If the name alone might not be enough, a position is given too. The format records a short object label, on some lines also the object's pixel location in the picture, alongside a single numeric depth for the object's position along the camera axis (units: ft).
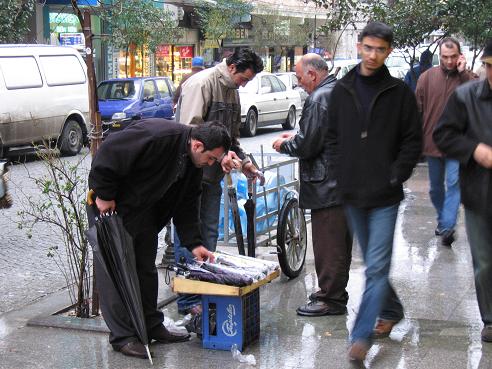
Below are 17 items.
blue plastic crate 17.06
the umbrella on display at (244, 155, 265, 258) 21.57
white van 52.42
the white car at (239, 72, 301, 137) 72.49
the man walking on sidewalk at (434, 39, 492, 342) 15.21
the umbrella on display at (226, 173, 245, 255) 21.24
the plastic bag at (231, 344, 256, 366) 16.51
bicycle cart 22.22
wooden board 16.56
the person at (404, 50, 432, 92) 45.42
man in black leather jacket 19.16
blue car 65.00
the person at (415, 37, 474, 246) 26.50
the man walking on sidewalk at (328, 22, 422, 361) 15.31
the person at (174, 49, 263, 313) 19.81
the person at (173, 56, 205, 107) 41.78
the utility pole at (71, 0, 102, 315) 19.22
